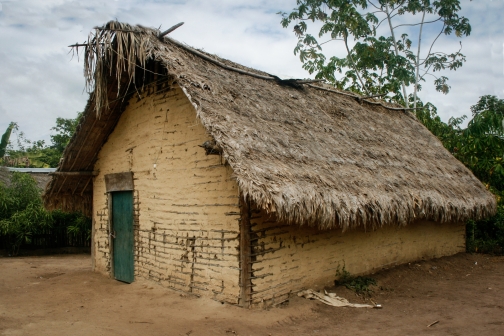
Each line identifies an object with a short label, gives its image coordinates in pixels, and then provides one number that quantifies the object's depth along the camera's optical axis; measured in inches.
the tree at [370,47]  641.6
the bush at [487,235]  433.1
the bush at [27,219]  490.9
